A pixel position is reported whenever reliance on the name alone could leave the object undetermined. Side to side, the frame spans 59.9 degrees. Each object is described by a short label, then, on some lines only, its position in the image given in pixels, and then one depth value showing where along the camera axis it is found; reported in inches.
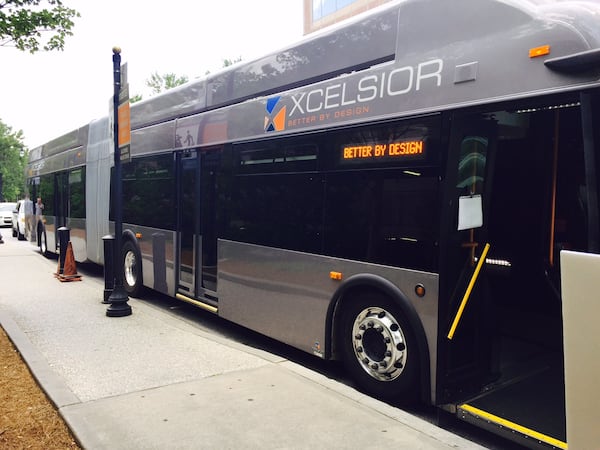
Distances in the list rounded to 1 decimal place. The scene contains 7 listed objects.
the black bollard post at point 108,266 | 340.8
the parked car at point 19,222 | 975.0
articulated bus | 144.3
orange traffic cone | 435.2
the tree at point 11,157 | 2393.0
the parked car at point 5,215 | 1399.0
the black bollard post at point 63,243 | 449.7
